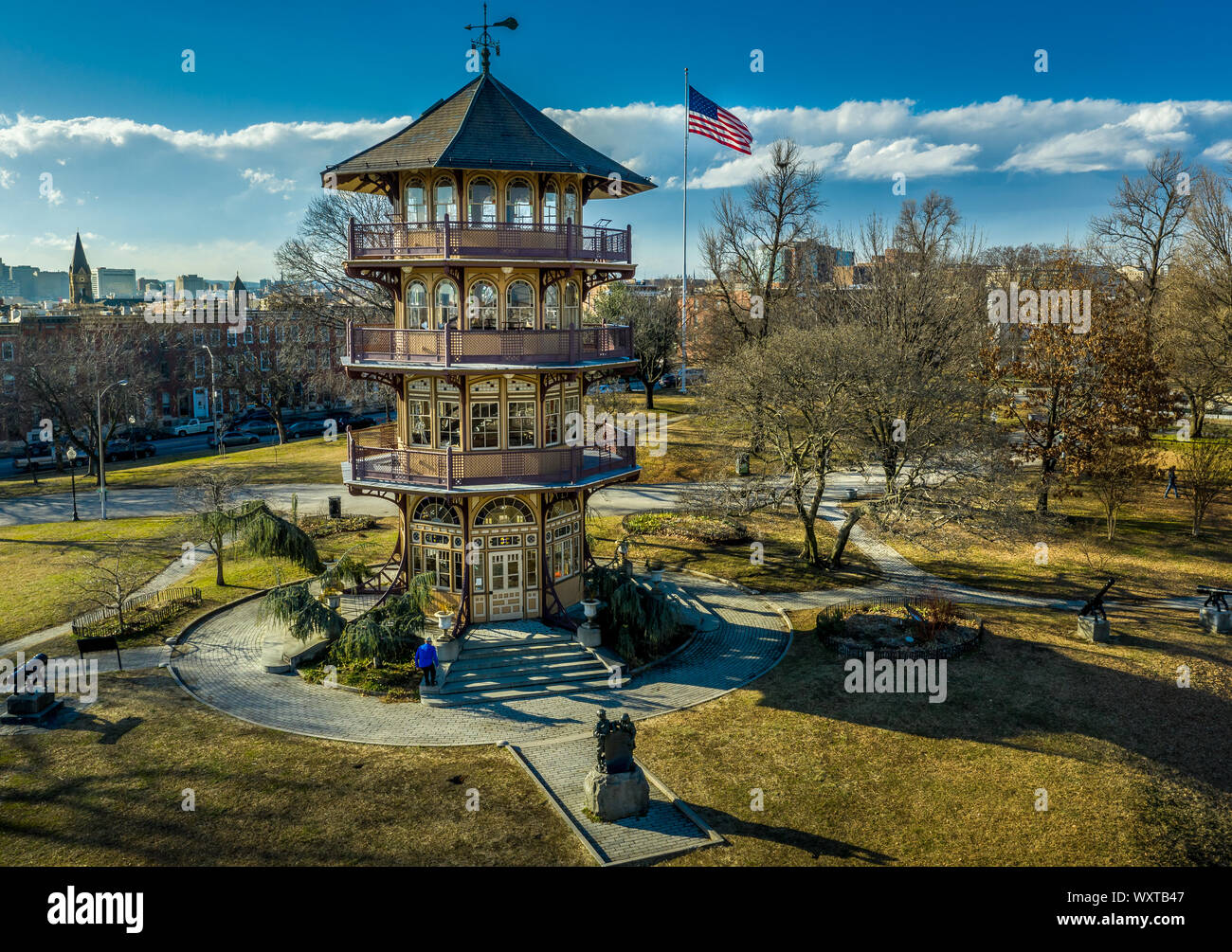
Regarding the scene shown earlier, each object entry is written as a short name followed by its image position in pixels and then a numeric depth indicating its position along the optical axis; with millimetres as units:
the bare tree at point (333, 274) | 48281
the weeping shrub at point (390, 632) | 21312
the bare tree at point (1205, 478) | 36125
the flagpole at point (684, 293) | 49906
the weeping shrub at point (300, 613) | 21781
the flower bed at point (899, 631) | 22922
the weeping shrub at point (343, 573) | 24844
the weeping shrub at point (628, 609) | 23109
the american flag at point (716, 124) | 43875
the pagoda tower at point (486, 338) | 22000
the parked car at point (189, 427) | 72500
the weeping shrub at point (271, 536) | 25609
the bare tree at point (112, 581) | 25094
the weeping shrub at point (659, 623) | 23156
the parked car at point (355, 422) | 73812
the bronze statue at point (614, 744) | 15266
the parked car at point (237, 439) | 66438
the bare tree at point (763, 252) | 51719
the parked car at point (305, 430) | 71812
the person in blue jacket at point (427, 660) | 20328
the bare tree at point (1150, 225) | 55562
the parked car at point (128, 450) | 60125
